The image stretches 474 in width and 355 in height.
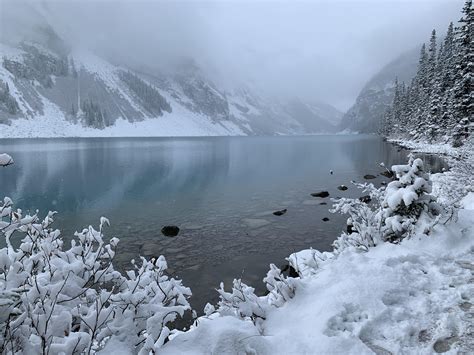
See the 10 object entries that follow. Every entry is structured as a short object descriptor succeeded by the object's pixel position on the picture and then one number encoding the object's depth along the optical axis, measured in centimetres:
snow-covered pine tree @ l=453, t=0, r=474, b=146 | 3728
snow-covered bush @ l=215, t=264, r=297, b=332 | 509
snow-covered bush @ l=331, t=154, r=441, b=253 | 861
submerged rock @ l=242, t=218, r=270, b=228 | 2125
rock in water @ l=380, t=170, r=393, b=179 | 3725
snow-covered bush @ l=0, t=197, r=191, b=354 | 332
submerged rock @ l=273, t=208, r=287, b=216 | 2370
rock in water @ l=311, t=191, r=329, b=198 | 2911
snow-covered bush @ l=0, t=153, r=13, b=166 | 318
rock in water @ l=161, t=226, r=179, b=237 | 1972
